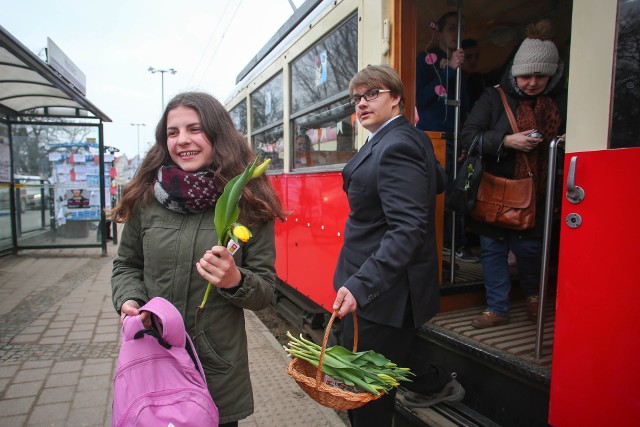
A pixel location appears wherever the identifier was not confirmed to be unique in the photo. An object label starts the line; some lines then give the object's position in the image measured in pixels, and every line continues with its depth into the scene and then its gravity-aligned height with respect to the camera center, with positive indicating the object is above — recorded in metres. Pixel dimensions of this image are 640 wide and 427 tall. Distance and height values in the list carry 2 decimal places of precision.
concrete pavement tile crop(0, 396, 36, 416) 2.80 -1.50
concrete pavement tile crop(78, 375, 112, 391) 3.14 -1.50
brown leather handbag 2.45 -0.08
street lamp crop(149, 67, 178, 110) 44.22 +11.17
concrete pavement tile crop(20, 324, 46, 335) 4.25 -1.51
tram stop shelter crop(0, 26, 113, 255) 7.49 +0.18
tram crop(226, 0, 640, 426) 1.43 -0.06
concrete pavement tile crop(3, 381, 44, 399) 3.01 -1.50
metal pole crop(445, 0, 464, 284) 2.89 +0.44
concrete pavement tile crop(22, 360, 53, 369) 3.48 -1.50
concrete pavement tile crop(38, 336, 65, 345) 4.01 -1.51
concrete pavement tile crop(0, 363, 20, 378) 3.31 -1.50
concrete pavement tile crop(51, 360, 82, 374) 3.42 -1.51
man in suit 1.66 -0.20
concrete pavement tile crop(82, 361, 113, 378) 3.38 -1.51
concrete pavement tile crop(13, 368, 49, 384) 3.24 -1.50
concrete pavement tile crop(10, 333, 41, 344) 4.00 -1.51
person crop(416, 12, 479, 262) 3.24 +0.76
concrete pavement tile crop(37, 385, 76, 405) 2.95 -1.50
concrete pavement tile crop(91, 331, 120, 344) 4.14 -1.53
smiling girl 1.47 -0.20
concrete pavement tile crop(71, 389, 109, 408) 2.91 -1.50
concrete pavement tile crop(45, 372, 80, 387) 3.18 -1.50
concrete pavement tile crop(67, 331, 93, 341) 4.14 -1.52
